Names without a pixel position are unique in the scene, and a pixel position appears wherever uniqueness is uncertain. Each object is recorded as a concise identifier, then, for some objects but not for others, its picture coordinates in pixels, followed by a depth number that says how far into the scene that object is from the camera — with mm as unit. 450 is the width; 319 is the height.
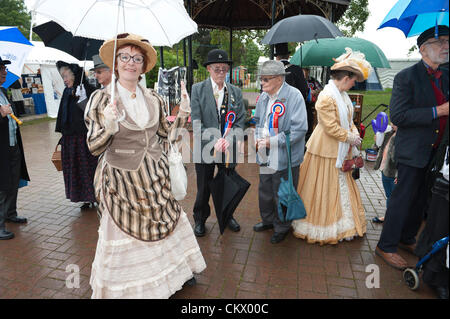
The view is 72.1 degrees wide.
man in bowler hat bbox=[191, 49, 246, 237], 3363
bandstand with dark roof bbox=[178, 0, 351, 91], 8195
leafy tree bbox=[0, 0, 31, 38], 27922
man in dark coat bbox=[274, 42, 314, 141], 5051
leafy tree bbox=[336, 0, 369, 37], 17953
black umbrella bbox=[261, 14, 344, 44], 4266
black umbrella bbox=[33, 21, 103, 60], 3883
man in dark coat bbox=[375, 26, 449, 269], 2545
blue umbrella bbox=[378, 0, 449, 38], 2332
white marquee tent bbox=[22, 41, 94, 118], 11030
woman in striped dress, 2320
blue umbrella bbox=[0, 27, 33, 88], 3703
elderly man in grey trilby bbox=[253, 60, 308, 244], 3238
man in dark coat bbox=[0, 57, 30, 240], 3625
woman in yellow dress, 3240
